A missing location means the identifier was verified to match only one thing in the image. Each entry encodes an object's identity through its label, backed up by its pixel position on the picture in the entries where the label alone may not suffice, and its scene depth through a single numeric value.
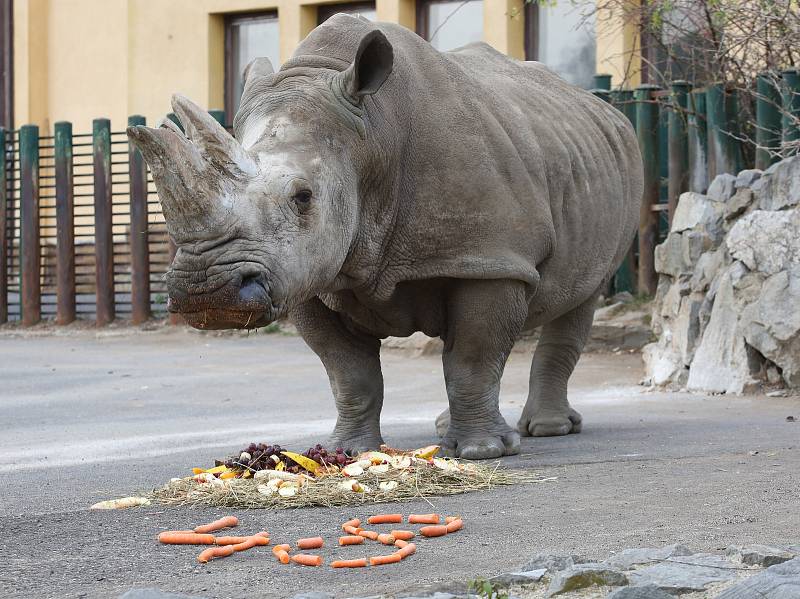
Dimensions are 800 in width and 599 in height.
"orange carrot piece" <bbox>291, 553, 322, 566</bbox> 8.59
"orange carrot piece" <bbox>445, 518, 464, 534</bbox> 9.52
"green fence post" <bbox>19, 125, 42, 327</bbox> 35.28
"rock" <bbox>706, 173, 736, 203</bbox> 21.65
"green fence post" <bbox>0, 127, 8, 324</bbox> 36.03
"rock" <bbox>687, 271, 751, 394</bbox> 19.55
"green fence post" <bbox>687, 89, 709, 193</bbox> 25.62
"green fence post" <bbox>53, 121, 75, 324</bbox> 34.41
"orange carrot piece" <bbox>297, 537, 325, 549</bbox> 8.99
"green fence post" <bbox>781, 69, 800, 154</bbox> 23.02
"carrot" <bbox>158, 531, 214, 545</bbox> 9.32
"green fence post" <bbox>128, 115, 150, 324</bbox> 33.09
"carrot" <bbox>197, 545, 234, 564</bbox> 8.80
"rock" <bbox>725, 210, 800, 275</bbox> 19.44
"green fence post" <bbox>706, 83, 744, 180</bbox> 25.06
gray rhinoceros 10.41
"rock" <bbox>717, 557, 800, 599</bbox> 6.77
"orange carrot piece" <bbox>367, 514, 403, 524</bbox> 9.81
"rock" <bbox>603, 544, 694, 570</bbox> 7.94
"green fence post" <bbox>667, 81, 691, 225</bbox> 26.17
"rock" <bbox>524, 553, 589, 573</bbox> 7.87
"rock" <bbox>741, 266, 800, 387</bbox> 18.86
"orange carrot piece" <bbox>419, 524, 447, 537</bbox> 9.41
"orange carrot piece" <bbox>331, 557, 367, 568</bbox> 8.52
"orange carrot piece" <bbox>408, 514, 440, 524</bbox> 9.73
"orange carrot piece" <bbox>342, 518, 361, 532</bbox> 9.64
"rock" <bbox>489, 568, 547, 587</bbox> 7.63
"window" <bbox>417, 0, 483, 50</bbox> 35.22
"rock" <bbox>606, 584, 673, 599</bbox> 6.93
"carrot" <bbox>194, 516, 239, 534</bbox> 9.62
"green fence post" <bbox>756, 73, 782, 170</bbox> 23.92
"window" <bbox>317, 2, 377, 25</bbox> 36.25
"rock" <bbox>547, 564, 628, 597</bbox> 7.41
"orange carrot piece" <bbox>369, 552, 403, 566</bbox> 8.60
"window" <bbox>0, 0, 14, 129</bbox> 39.81
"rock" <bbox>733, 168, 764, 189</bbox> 21.27
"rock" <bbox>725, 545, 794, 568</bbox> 7.84
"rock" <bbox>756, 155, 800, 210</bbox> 20.00
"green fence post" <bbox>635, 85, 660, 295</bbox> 26.80
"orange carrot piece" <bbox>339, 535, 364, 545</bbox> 9.21
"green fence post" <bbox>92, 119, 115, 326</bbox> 34.06
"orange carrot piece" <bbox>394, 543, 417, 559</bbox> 8.77
